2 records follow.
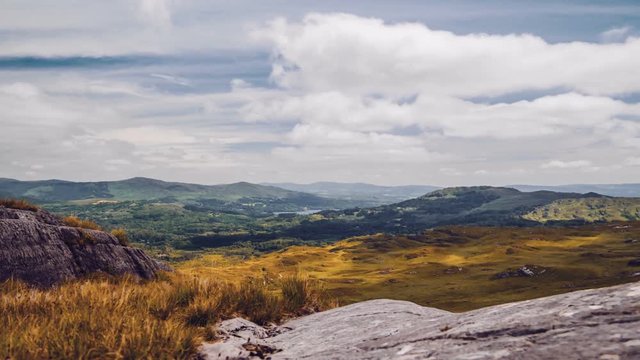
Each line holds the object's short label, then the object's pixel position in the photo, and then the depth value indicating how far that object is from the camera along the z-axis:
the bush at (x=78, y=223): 24.23
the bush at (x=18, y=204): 22.62
